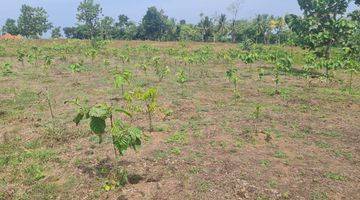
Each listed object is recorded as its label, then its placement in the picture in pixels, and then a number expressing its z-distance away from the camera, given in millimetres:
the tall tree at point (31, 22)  87081
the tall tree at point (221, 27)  87550
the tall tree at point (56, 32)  105062
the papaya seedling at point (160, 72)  22950
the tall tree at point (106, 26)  89350
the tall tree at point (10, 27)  92562
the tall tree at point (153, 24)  88000
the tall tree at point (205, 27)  85656
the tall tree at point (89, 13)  86375
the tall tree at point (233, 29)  86650
